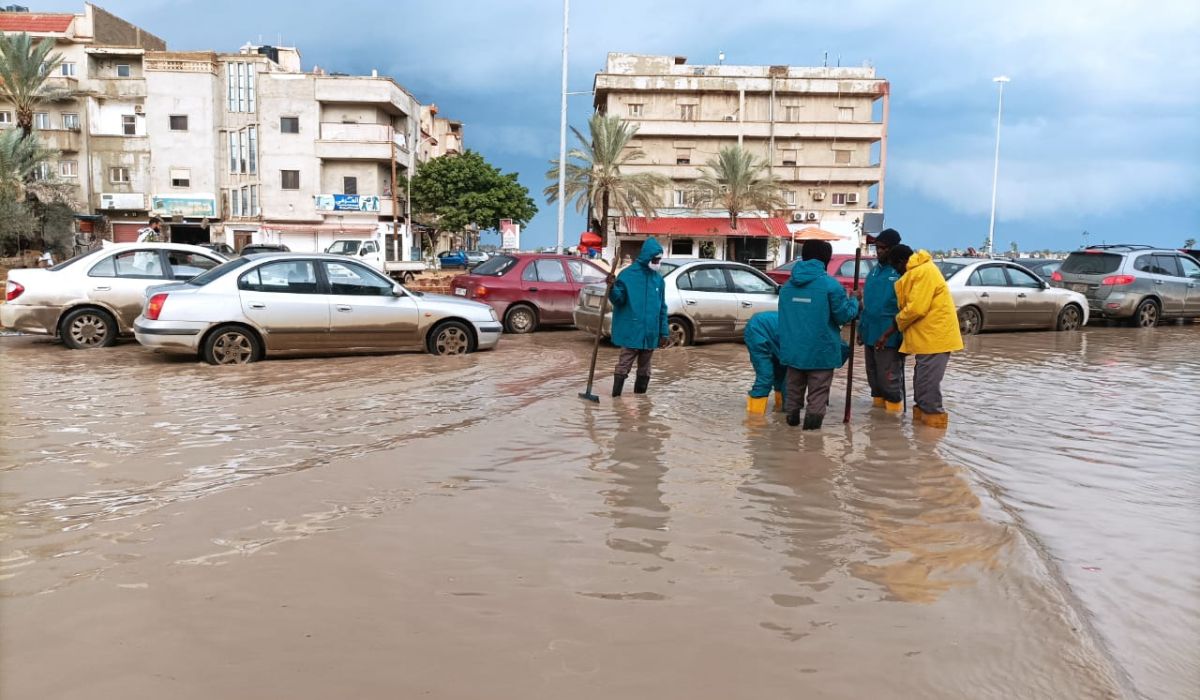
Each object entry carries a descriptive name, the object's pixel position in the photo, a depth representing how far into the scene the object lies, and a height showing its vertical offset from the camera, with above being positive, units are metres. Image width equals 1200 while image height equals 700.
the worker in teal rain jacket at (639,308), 8.38 -0.26
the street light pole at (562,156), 31.06 +4.86
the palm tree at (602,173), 46.06 +5.99
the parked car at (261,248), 24.78 +0.78
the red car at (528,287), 15.03 -0.14
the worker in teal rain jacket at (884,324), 7.55 -0.34
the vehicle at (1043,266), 23.20 +0.75
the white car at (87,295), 11.34 -0.34
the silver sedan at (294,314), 10.07 -0.50
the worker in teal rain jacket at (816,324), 6.95 -0.32
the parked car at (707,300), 13.05 -0.26
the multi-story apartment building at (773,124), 55.41 +10.60
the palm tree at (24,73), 44.50 +10.45
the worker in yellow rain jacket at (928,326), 7.03 -0.32
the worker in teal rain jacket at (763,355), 7.64 -0.64
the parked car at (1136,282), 17.08 +0.22
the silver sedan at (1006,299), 15.52 -0.17
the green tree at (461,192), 53.47 +5.53
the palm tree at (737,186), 49.34 +5.88
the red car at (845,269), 16.52 +0.35
